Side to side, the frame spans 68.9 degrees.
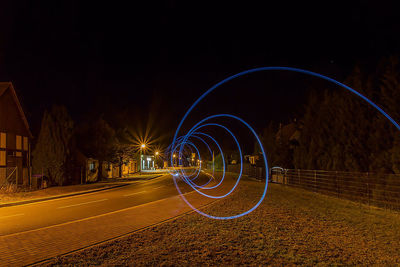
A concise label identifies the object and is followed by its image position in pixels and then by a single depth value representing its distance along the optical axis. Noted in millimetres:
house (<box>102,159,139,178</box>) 35825
